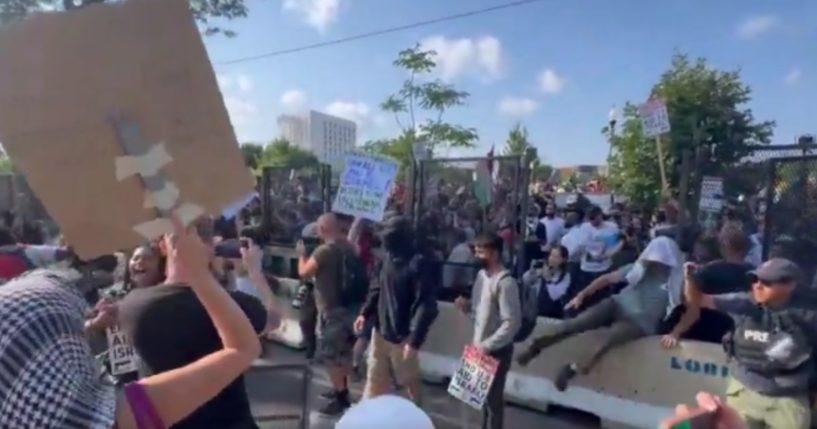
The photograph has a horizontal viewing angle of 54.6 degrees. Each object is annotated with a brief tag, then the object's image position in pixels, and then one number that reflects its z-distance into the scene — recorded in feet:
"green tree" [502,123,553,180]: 124.07
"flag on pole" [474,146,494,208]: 27.17
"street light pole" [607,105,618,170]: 78.64
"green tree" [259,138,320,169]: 166.71
